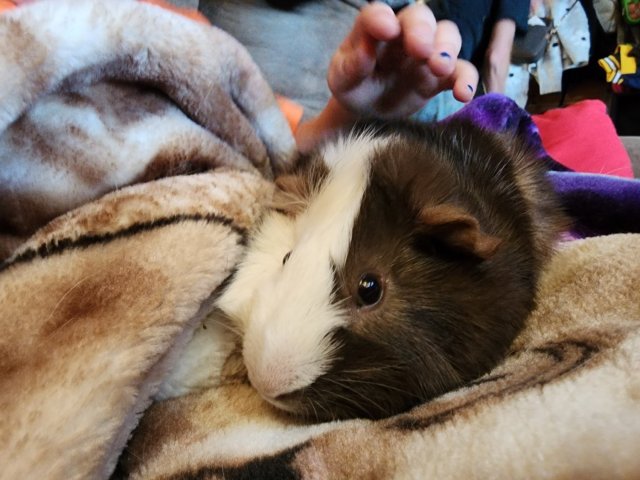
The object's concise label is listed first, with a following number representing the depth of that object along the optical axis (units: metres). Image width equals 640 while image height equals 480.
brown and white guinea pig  0.15
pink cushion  0.47
